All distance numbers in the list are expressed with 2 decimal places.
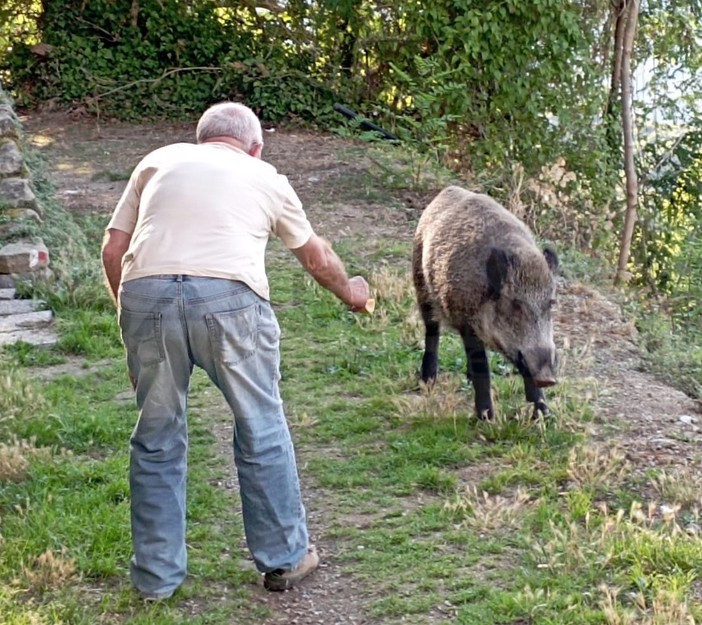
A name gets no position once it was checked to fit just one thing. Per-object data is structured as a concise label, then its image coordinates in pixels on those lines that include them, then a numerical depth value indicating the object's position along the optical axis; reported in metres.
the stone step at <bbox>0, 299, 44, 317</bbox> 8.53
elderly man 4.42
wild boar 6.52
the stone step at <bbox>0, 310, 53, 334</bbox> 8.23
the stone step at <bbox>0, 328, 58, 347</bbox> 7.95
